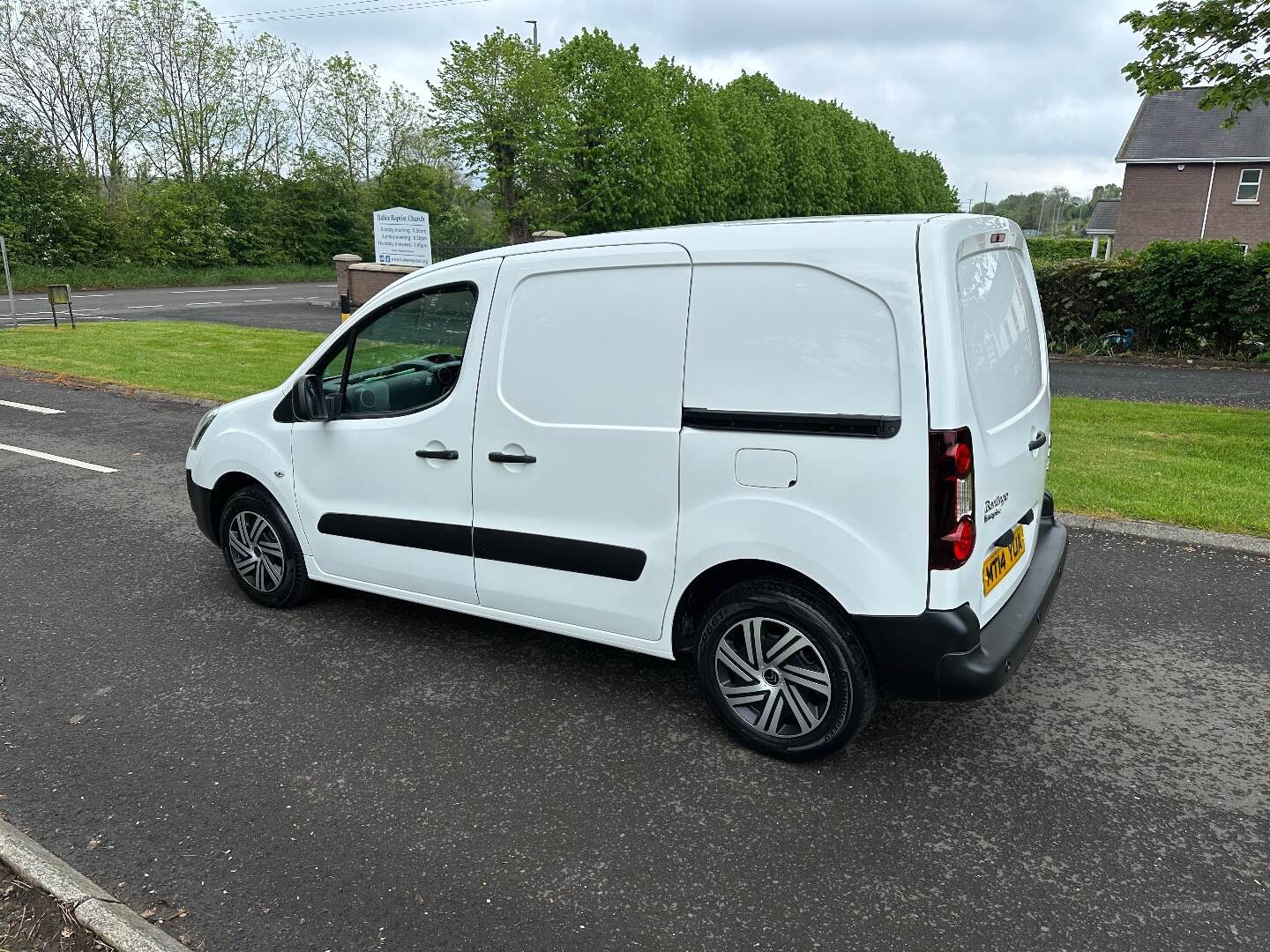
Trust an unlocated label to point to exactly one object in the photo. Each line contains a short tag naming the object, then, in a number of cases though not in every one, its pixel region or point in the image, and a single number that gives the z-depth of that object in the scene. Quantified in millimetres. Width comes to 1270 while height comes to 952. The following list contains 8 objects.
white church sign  19641
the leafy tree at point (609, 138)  26422
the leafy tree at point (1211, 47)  10242
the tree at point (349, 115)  48312
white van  3004
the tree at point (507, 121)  23875
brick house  35594
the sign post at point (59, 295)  19219
